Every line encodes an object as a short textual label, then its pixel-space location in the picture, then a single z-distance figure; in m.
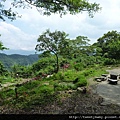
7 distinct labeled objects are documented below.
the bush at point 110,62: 12.78
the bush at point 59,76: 7.69
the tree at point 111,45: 13.65
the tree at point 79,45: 12.60
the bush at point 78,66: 10.76
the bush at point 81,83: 5.91
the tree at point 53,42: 9.61
